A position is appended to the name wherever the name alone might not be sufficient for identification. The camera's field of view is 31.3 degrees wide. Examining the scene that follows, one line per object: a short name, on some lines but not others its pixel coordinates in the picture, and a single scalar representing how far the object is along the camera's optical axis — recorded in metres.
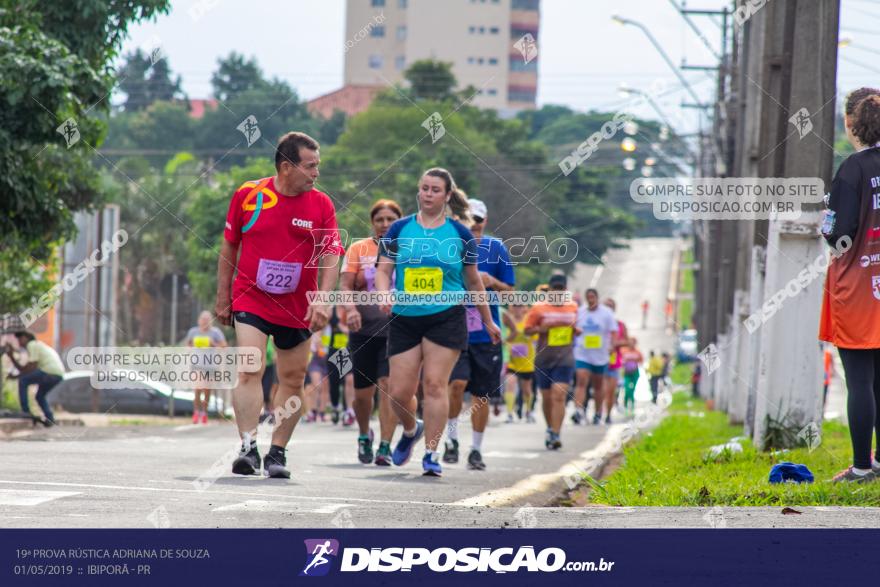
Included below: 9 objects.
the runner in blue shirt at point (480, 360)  11.88
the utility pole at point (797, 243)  11.59
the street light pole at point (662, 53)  32.53
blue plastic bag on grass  8.08
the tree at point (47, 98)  16.20
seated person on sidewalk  19.02
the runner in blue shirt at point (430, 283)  9.62
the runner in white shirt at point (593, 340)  20.48
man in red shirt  8.90
